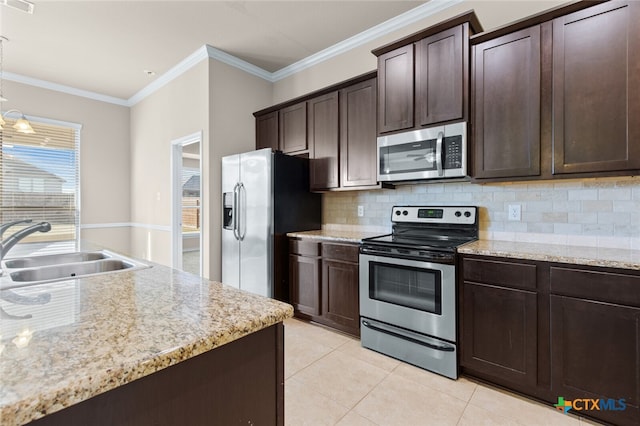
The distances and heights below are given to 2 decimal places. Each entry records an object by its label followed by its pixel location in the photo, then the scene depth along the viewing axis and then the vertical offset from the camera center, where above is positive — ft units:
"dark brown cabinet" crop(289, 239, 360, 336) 9.17 -2.31
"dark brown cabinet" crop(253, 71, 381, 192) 9.82 +2.74
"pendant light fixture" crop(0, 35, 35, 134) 10.24 +2.95
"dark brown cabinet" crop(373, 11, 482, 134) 7.68 +3.56
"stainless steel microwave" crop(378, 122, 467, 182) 7.72 +1.50
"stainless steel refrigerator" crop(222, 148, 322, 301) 10.45 -0.15
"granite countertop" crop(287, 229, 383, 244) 9.27 -0.81
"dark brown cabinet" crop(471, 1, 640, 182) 6.07 +2.47
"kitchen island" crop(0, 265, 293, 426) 1.74 -0.92
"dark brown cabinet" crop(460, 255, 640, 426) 5.33 -2.35
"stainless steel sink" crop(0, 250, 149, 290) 5.23 -0.99
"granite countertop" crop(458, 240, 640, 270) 5.43 -0.86
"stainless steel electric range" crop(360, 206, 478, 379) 7.12 -1.95
